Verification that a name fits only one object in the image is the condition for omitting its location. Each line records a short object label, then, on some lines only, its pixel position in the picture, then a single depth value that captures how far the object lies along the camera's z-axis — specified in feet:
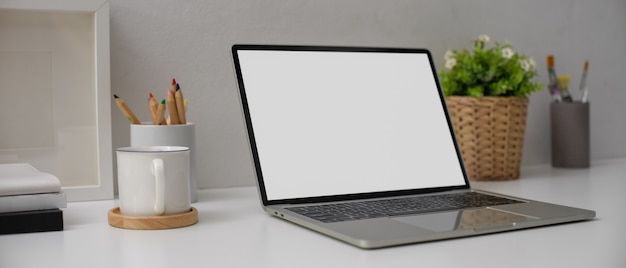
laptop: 2.98
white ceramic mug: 2.77
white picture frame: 3.51
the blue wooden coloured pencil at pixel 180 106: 3.41
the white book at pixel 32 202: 2.66
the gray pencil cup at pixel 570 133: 4.81
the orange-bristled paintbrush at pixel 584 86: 4.94
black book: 2.66
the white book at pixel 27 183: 2.67
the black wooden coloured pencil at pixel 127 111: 3.37
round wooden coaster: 2.76
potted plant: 4.25
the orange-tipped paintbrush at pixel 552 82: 4.88
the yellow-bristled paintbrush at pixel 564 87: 4.89
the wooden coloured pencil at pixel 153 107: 3.38
